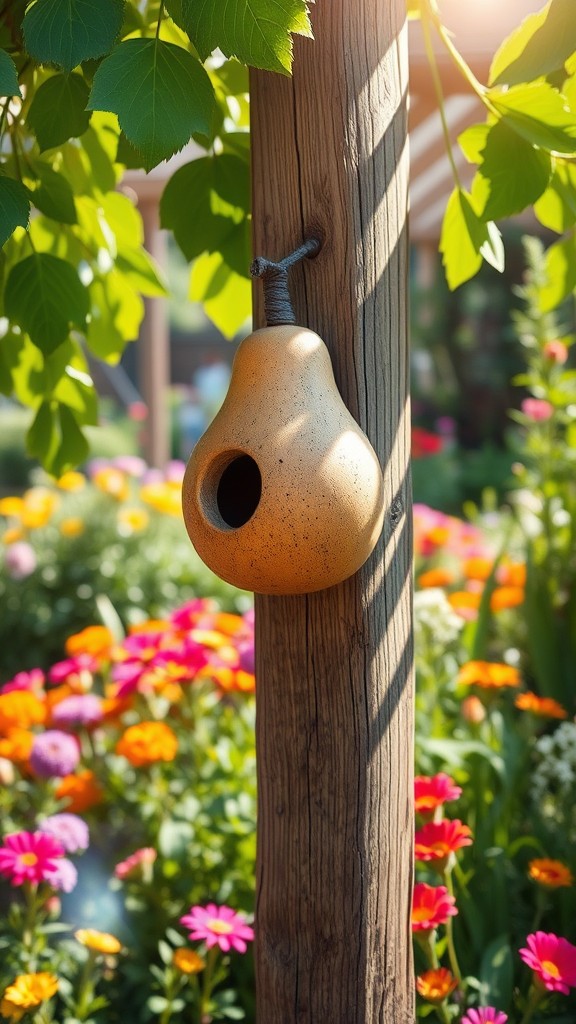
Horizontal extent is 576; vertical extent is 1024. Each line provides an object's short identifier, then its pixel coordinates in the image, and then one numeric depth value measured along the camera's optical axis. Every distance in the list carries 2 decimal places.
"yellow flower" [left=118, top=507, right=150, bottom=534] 3.55
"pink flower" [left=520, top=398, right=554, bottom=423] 2.89
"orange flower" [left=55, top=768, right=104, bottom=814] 1.90
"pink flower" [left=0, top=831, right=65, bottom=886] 1.43
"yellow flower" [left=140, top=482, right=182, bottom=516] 3.51
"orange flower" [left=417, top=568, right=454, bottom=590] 2.83
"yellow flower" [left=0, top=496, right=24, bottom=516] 3.59
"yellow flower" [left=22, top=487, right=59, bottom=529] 3.54
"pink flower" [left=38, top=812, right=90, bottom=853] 1.61
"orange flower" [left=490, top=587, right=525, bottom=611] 2.61
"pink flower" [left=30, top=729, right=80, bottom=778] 1.79
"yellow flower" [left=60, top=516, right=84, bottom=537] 3.60
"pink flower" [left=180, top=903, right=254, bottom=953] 1.40
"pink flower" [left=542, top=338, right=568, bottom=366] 2.62
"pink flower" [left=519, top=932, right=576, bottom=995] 1.25
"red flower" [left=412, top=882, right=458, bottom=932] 1.35
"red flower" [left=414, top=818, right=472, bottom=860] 1.40
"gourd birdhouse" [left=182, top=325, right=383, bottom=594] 1.03
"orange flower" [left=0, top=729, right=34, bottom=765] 1.90
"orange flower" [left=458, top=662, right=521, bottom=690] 1.96
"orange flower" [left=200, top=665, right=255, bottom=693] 2.00
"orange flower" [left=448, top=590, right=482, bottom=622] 2.62
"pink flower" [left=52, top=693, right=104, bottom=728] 1.98
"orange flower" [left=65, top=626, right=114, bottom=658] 2.22
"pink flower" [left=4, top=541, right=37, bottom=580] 3.42
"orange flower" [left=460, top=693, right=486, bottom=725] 2.06
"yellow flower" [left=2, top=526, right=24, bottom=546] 3.64
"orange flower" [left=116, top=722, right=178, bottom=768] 1.84
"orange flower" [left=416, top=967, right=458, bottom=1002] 1.32
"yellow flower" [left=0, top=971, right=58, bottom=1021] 1.33
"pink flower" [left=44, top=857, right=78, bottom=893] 1.46
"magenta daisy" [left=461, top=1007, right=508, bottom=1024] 1.23
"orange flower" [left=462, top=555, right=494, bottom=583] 2.91
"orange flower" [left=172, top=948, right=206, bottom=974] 1.44
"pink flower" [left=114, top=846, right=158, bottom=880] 1.71
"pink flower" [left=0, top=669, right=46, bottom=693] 2.14
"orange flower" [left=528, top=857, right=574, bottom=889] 1.50
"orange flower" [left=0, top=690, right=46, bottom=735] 1.99
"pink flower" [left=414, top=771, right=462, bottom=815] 1.49
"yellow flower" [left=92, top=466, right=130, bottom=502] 3.74
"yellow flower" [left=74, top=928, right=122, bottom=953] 1.43
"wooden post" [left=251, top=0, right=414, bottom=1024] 1.13
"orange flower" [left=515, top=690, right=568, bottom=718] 1.92
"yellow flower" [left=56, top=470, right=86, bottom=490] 3.60
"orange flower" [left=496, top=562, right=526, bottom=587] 2.79
